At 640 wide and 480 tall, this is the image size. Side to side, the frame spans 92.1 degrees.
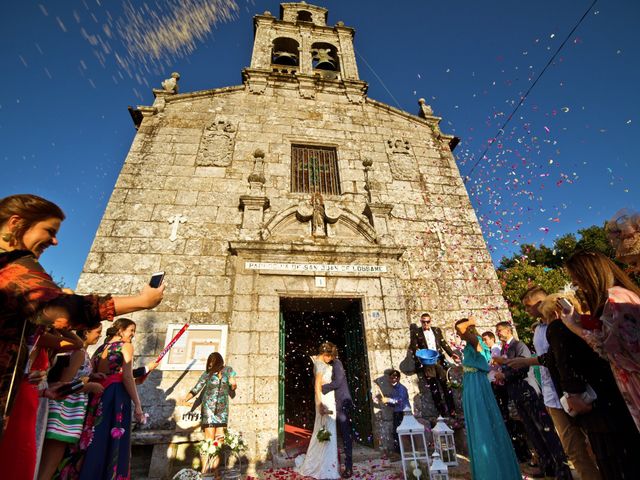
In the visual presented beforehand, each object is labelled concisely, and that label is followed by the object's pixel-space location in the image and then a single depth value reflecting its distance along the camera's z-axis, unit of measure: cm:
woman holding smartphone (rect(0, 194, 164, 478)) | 129
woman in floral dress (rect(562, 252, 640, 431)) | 179
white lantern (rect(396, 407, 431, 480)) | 365
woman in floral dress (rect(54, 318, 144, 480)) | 283
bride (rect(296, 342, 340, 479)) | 406
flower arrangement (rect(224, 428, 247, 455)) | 415
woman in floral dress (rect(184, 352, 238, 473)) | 432
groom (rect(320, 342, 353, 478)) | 416
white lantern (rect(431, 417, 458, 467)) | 388
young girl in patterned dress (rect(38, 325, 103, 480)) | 258
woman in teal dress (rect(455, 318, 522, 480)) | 313
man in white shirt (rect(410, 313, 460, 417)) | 521
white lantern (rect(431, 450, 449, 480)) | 322
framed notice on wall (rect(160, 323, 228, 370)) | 511
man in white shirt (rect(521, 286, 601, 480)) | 290
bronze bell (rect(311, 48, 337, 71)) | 1008
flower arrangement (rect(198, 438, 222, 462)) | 391
